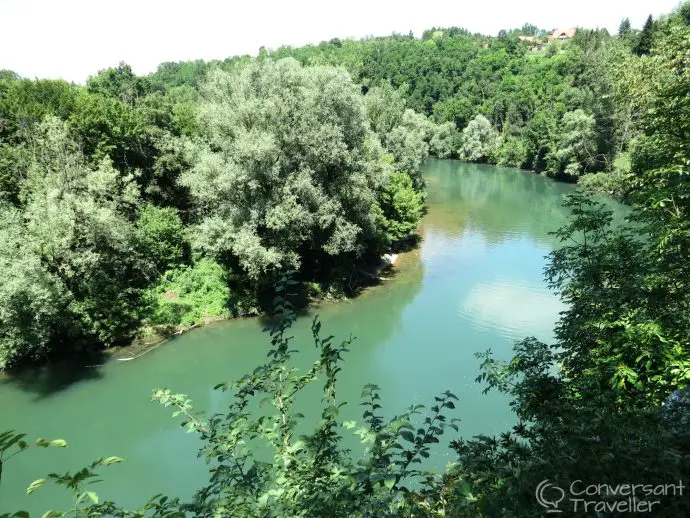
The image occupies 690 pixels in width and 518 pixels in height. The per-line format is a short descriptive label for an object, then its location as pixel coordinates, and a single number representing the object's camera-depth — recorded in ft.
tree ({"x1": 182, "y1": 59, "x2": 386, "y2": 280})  59.47
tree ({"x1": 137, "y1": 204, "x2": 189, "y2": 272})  65.48
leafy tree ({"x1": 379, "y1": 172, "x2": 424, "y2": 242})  87.35
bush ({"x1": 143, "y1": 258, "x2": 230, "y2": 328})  61.46
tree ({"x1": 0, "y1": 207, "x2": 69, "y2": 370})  45.06
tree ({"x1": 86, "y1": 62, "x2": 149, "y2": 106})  126.82
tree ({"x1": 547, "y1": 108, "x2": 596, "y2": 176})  148.87
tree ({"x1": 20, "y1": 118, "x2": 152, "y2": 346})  50.88
